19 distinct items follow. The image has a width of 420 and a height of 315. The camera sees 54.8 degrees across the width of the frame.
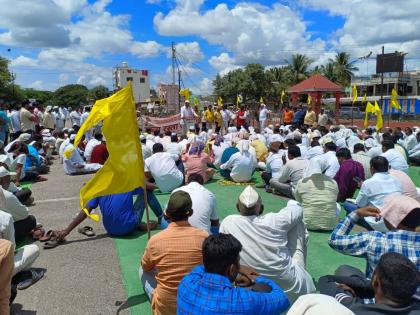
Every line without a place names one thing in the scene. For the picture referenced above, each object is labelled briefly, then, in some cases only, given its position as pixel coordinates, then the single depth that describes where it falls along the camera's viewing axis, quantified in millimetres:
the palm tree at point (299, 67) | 58719
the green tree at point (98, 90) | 88844
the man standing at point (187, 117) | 18141
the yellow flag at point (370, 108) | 14381
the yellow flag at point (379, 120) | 13086
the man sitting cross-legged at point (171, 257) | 3088
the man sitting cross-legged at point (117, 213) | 5797
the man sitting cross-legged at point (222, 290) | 2266
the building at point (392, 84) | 59875
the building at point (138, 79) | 93131
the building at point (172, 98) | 34031
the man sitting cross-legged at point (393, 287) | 2207
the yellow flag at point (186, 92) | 20453
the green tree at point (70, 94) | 94938
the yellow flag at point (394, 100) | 16503
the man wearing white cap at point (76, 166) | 11141
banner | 19031
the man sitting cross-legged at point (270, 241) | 3365
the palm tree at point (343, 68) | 58969
